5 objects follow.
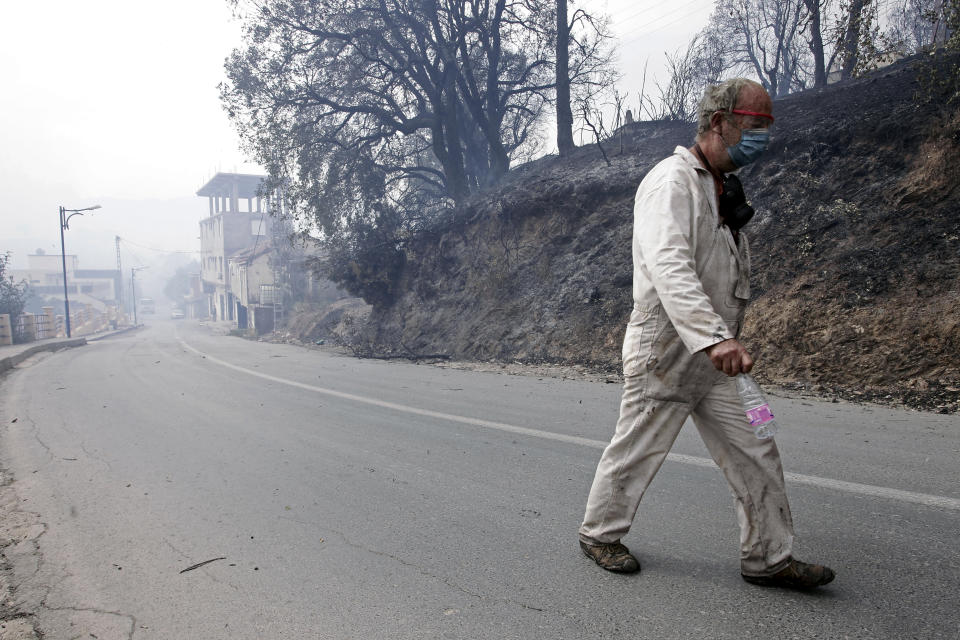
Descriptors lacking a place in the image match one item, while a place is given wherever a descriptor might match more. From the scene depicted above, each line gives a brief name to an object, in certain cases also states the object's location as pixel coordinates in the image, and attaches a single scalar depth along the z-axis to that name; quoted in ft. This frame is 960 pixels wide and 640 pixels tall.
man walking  7.93
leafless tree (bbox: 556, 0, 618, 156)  60.34
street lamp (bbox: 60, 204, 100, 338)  124.36
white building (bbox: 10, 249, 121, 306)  296.51
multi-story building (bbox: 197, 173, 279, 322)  222.07
